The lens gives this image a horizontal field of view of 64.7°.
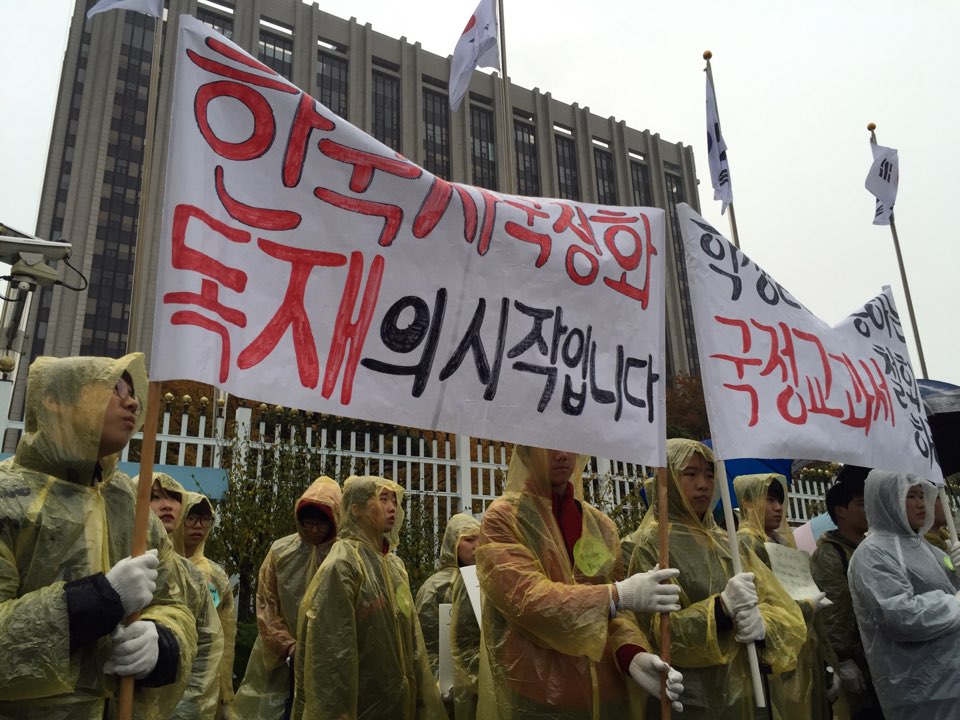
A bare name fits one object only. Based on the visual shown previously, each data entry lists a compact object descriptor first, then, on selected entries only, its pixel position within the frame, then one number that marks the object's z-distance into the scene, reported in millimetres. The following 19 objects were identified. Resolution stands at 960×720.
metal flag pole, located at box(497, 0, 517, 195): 4585
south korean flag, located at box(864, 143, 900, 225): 8234
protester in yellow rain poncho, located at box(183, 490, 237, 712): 5312
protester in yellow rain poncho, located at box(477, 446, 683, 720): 2900
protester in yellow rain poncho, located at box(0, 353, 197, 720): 2105
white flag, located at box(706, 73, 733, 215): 6531
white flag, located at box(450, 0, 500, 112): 6391
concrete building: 42406
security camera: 7090
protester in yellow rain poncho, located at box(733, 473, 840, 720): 4254
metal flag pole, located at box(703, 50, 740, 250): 5424
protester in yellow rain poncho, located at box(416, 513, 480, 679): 6258
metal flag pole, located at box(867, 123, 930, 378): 7836
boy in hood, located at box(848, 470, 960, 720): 3889
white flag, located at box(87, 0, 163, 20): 4055
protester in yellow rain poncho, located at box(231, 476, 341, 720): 5133
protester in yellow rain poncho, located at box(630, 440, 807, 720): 3264
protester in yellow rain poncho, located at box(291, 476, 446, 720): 3957
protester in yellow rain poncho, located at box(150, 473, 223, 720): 4262
